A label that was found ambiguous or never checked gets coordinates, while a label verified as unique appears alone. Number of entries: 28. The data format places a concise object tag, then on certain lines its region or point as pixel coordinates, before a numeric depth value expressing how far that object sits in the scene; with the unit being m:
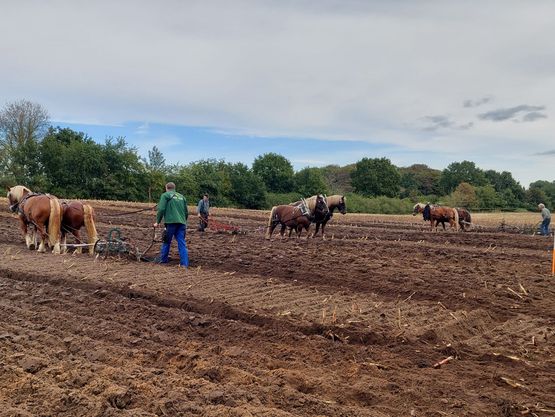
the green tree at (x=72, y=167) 52.47
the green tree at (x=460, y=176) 90.25
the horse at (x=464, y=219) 29.29
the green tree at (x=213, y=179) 61.69
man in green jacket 11.52
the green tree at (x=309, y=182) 72.19
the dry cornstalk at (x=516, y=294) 8.64
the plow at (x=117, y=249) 11.93
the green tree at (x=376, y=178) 83.06
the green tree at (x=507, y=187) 81.94
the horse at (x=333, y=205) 19.31
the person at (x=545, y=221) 26.05
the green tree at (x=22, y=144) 50.47
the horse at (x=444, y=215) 28.91
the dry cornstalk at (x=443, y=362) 5.31
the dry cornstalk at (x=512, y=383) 4.79
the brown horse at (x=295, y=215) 18.30
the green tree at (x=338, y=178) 83.35
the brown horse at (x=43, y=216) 12.80
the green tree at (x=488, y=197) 70.06
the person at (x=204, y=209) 21.38
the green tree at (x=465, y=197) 62.06
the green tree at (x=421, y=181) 92.69
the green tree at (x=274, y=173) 72.88
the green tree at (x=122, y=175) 54.09
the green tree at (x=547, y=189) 81.55
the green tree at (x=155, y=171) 57.78
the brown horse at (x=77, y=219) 13.19
